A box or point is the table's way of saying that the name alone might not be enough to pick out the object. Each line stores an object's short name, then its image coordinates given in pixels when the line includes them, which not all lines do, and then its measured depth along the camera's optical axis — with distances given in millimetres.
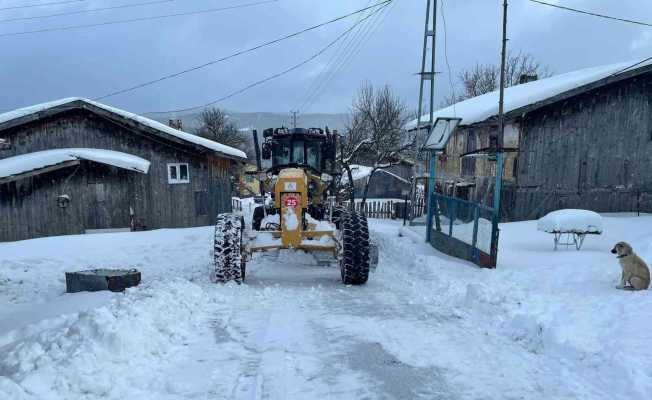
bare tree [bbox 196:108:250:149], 47438
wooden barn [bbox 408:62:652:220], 15055
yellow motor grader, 7141
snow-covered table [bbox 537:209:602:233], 9227
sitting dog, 5996
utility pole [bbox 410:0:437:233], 15320
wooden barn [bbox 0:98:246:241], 16859
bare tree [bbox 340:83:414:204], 27000
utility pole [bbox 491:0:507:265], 8086
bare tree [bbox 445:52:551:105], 44594
